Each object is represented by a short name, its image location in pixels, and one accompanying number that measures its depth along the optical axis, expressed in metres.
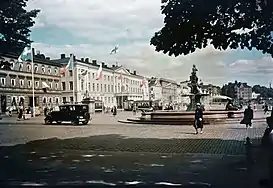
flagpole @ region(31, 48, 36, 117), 38.70
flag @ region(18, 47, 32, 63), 28.50
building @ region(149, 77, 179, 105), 96.69
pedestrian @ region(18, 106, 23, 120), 36.33
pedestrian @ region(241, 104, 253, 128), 22.23
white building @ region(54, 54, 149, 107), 57.91
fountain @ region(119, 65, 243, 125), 29.17
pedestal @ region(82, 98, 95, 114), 56.14
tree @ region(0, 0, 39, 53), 15.50
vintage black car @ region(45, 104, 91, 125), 32.47
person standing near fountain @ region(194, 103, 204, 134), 20.89
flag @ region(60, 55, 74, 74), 45.48
